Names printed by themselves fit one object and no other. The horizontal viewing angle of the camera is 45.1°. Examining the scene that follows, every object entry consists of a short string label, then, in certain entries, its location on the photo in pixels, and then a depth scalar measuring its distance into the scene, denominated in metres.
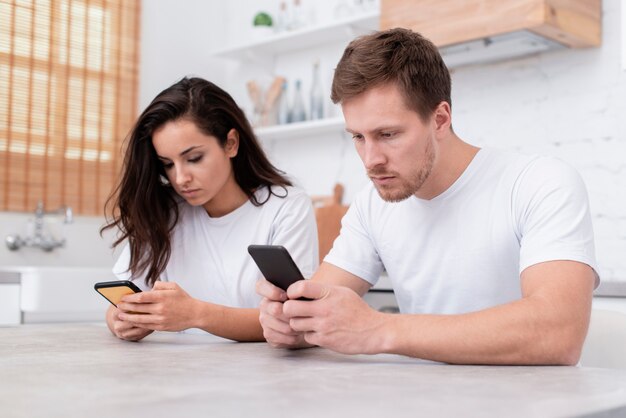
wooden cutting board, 3.21
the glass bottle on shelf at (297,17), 3.85
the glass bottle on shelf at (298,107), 3.80
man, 1.17
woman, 2.00
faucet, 3.60
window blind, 3.65
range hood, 2.68
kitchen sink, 2.95
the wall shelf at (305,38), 3.48
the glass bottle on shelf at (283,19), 3.92
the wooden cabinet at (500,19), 2.52
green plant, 4.00
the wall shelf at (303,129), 3.57
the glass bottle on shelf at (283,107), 3.88
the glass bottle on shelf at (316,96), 3.71
